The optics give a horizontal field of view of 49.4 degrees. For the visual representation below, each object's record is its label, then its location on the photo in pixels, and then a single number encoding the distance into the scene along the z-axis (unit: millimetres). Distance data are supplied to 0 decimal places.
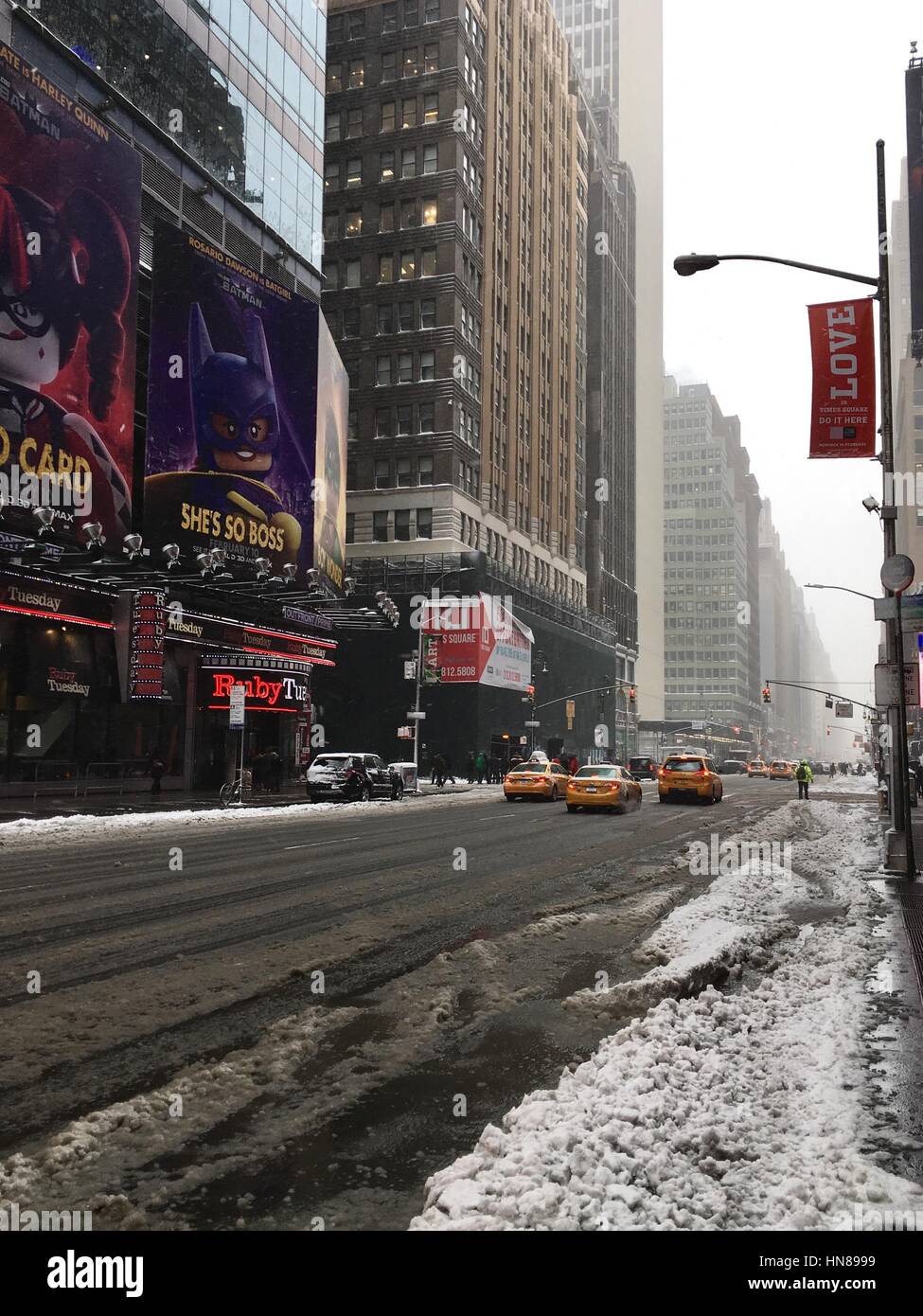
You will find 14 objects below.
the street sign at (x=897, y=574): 14469
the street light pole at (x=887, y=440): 15328
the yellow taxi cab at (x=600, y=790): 29656
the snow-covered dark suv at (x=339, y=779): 33906
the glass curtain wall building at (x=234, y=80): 34000
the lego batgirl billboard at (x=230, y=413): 34719
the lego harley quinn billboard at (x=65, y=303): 27328
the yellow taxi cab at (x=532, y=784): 36844
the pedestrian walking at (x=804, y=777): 41906
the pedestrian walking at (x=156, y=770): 33469
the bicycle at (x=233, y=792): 31547
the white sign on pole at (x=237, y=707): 29859
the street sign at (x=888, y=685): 15812
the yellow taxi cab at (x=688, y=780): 35562
